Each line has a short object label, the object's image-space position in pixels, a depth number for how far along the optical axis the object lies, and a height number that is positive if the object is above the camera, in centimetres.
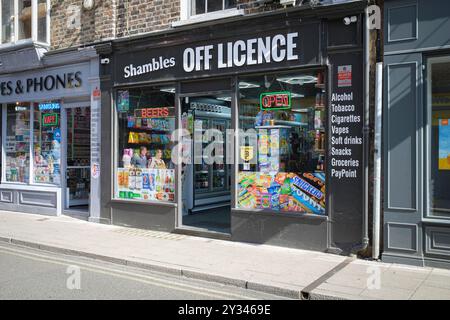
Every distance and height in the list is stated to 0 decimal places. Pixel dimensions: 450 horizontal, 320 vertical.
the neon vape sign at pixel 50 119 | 1240 +104
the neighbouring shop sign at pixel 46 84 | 1141 +196
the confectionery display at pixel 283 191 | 809 -64
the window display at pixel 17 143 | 1321 +42
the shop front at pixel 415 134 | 687 +34
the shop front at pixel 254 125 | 770 +63
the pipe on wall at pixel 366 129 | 737 +45
